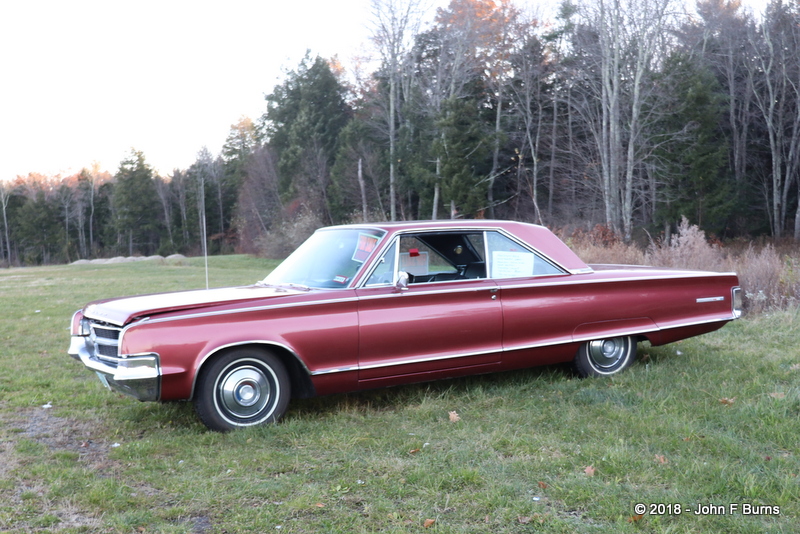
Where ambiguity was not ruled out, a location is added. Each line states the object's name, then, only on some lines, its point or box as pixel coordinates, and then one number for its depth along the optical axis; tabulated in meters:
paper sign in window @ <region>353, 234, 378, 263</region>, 5.52
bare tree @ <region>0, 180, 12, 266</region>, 74.50
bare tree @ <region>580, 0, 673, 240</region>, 30.30
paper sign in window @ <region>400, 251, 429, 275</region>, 5.82
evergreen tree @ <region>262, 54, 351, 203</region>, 51.25
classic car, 4.77
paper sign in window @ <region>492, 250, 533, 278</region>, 5.90
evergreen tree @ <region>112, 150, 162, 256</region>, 72.62
